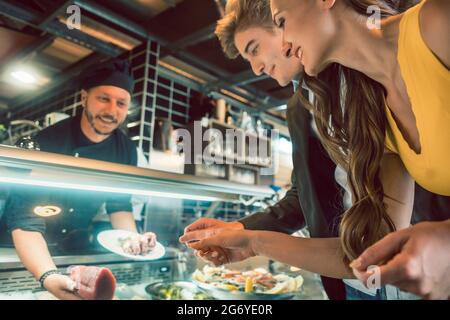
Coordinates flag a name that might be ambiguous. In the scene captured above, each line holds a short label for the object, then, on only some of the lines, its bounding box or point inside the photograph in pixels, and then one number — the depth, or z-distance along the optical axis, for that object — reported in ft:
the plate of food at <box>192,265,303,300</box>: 3.17
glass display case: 2.52
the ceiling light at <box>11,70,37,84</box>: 7.35
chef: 2.56
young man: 2.84
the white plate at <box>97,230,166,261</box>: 3.36
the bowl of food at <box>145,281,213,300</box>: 3.32
